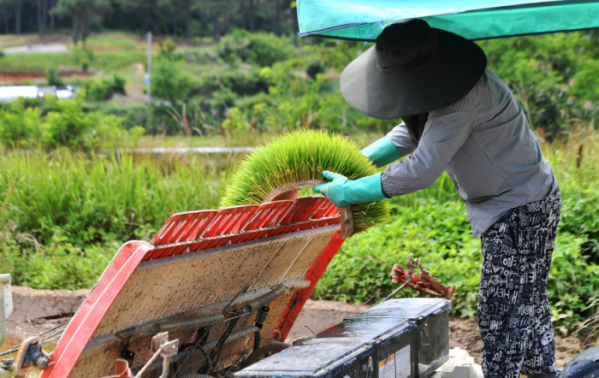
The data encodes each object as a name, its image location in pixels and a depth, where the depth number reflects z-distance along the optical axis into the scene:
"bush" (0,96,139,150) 7.89
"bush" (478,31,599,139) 8.26
